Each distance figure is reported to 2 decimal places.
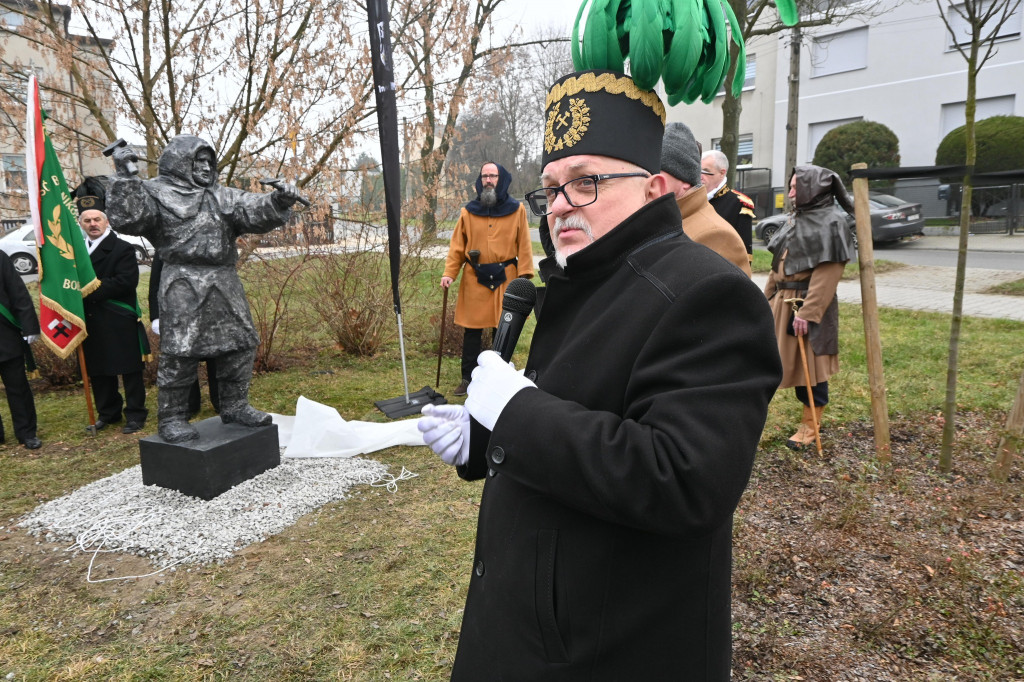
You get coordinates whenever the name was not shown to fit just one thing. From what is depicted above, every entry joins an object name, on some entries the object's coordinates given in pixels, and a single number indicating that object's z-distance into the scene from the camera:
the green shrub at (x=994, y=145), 17.14
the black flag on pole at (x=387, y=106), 5.39
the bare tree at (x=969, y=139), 3.59
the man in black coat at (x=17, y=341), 5.50
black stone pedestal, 4.29
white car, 16.48
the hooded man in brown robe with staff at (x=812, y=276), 4.59
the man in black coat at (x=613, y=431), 1.07
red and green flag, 4.98
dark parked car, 17.30
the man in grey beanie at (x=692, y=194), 3.20
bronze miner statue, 4.23
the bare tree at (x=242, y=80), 6.59
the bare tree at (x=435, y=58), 7.39
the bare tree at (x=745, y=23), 9.95
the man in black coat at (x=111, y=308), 5.79
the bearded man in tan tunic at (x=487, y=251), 6.74
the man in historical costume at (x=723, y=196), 4.56
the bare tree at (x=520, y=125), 10.28
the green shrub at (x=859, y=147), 21.12
